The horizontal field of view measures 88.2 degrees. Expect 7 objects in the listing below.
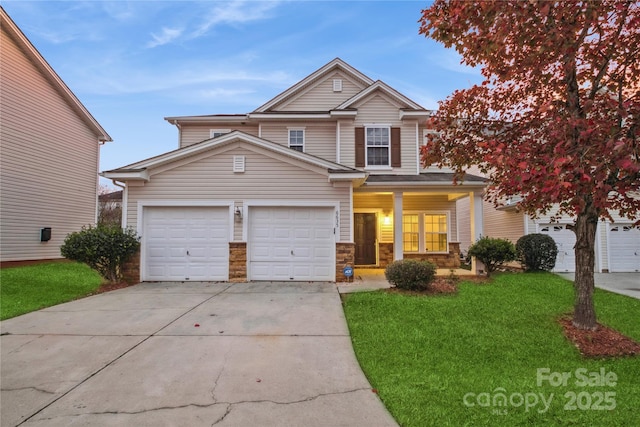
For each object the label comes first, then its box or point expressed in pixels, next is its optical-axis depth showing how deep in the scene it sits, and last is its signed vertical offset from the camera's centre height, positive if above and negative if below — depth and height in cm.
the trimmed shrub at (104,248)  888 -45
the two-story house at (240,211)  1018 +64
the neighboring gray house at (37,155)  1230 +319
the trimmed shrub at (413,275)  804 -105
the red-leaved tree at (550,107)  402 +219
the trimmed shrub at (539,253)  1180 -75
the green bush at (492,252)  1065 -65
